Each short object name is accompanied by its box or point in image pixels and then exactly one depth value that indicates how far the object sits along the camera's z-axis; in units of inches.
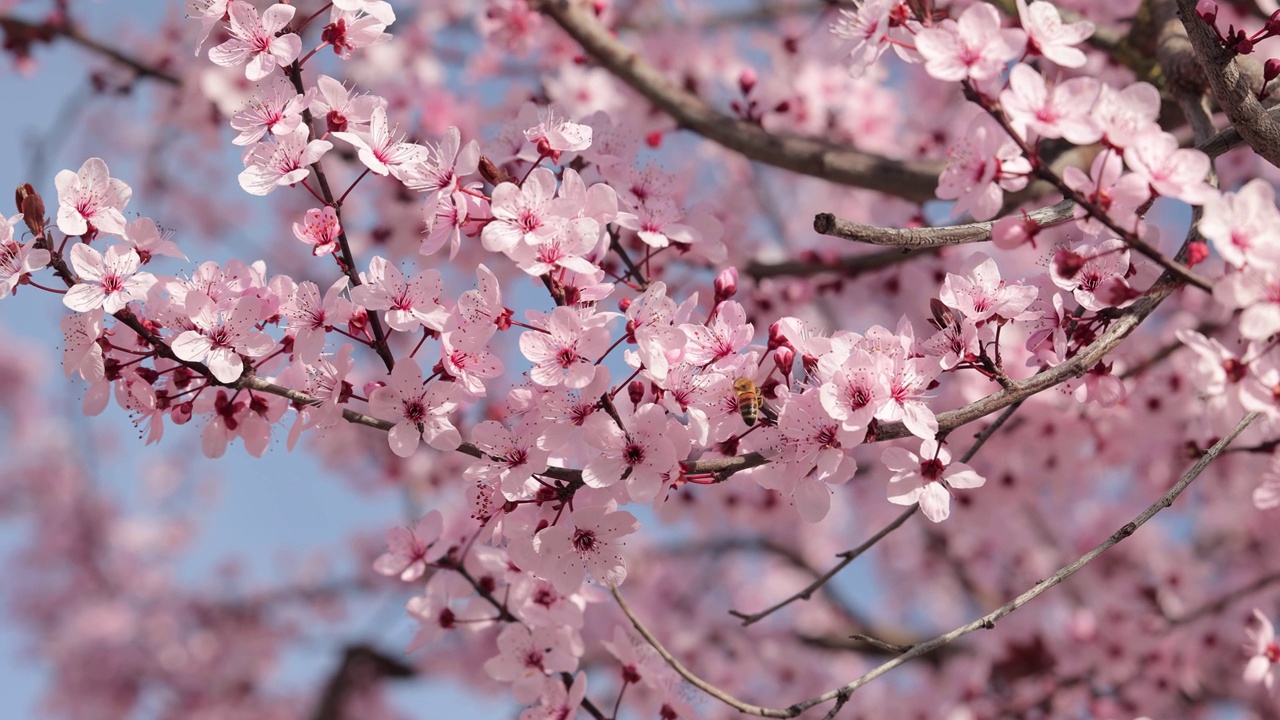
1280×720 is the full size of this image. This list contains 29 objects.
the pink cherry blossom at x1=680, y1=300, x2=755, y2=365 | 55.1
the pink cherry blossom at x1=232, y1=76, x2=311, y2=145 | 55.5
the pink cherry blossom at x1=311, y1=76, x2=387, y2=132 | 55.6
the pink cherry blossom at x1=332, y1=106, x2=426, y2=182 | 55.3
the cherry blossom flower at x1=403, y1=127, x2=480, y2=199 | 55.4
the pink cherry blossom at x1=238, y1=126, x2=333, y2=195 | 55.2
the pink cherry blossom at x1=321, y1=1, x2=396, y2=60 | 55.9
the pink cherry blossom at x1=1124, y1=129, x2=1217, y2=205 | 53.6
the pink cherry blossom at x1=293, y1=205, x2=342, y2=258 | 55.3
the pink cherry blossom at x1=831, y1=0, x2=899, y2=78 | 54.7
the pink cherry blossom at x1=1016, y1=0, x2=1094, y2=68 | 54.3
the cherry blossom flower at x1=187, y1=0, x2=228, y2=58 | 55.8
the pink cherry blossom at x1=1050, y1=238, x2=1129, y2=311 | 54.5
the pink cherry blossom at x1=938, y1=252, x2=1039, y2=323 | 54.8
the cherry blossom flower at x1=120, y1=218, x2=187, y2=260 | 55.5
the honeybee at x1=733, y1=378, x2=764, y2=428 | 54.4
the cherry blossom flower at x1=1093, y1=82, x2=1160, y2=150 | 53.7
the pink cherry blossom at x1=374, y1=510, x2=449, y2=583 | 57.7
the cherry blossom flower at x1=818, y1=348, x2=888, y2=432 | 54.2
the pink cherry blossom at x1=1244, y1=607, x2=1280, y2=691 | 58.9
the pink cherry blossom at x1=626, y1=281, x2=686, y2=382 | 54.6
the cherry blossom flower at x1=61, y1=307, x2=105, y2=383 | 55.1
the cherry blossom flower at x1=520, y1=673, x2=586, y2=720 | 56.9
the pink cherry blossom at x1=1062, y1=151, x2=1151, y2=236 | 53.7
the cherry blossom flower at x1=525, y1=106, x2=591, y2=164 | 56.0
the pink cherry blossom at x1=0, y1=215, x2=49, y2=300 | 54.8
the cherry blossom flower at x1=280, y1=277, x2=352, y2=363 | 55.1
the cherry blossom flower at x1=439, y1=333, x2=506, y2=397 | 54.9
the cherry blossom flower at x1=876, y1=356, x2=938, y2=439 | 54.2
